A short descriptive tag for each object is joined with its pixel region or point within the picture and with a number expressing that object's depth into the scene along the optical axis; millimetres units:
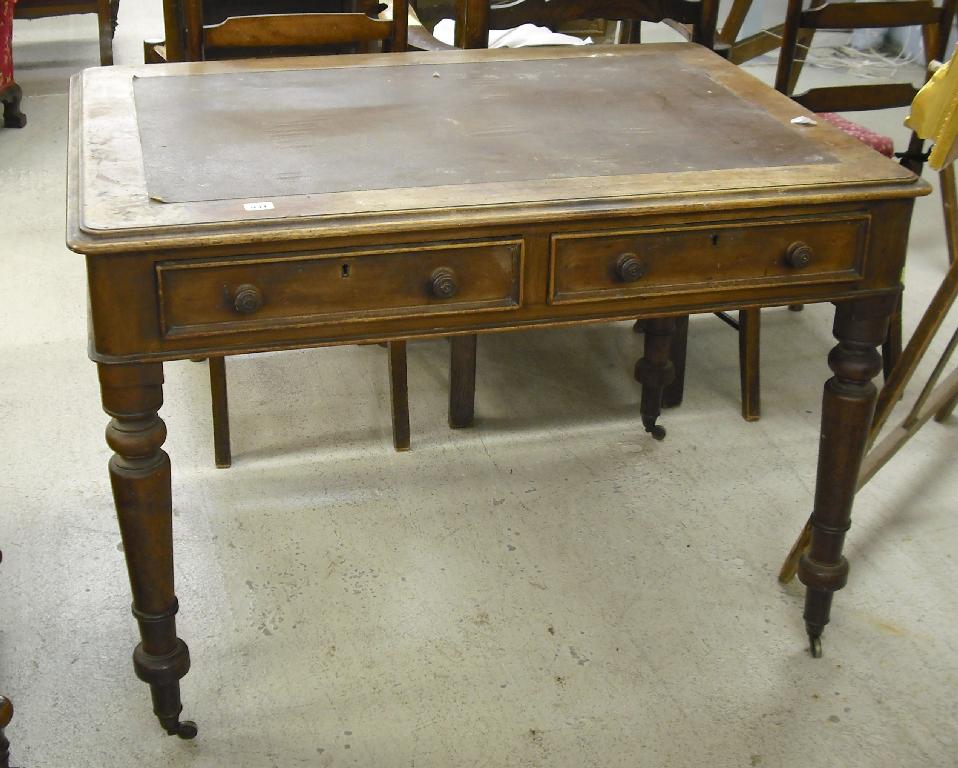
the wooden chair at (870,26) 2984
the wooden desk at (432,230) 1680
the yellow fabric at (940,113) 1943
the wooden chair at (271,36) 2543
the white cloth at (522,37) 3422
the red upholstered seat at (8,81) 4527
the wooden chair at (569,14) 2613
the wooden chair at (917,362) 1960
